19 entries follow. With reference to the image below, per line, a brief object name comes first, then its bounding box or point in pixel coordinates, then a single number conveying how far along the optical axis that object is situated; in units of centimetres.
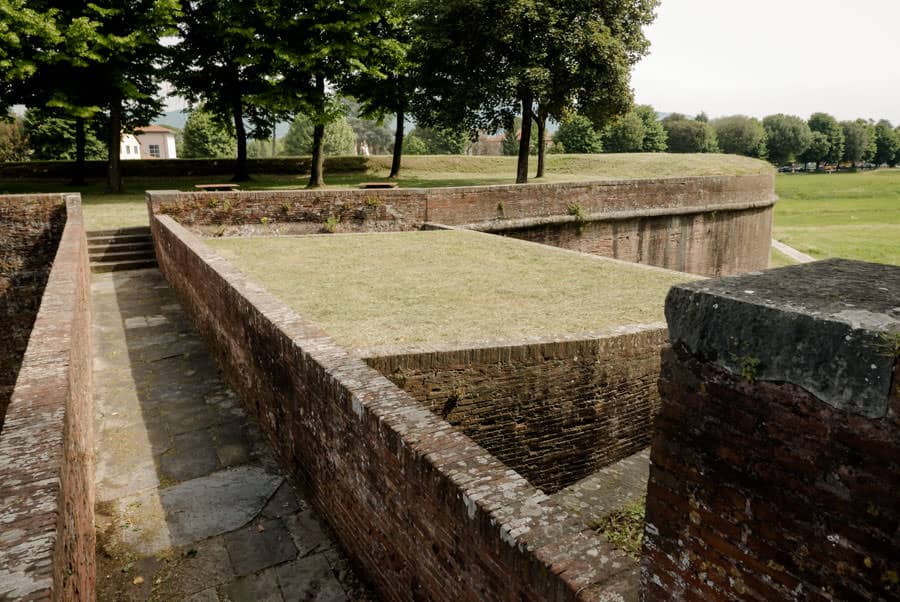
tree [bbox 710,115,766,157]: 9669
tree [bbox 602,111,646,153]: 7588
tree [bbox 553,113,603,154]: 7038
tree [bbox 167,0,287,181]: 2339
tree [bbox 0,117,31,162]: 4603
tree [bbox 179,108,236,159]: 6419
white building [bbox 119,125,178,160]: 9412
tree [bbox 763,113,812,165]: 10138
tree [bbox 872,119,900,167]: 11769
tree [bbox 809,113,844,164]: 10712
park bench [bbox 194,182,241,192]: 1956
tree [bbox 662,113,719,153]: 8838
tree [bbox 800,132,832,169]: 10344
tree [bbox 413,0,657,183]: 2525
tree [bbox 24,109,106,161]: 4338
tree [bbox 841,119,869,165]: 10969
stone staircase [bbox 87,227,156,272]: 1388
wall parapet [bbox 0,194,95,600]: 242
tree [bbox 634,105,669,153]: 8019
